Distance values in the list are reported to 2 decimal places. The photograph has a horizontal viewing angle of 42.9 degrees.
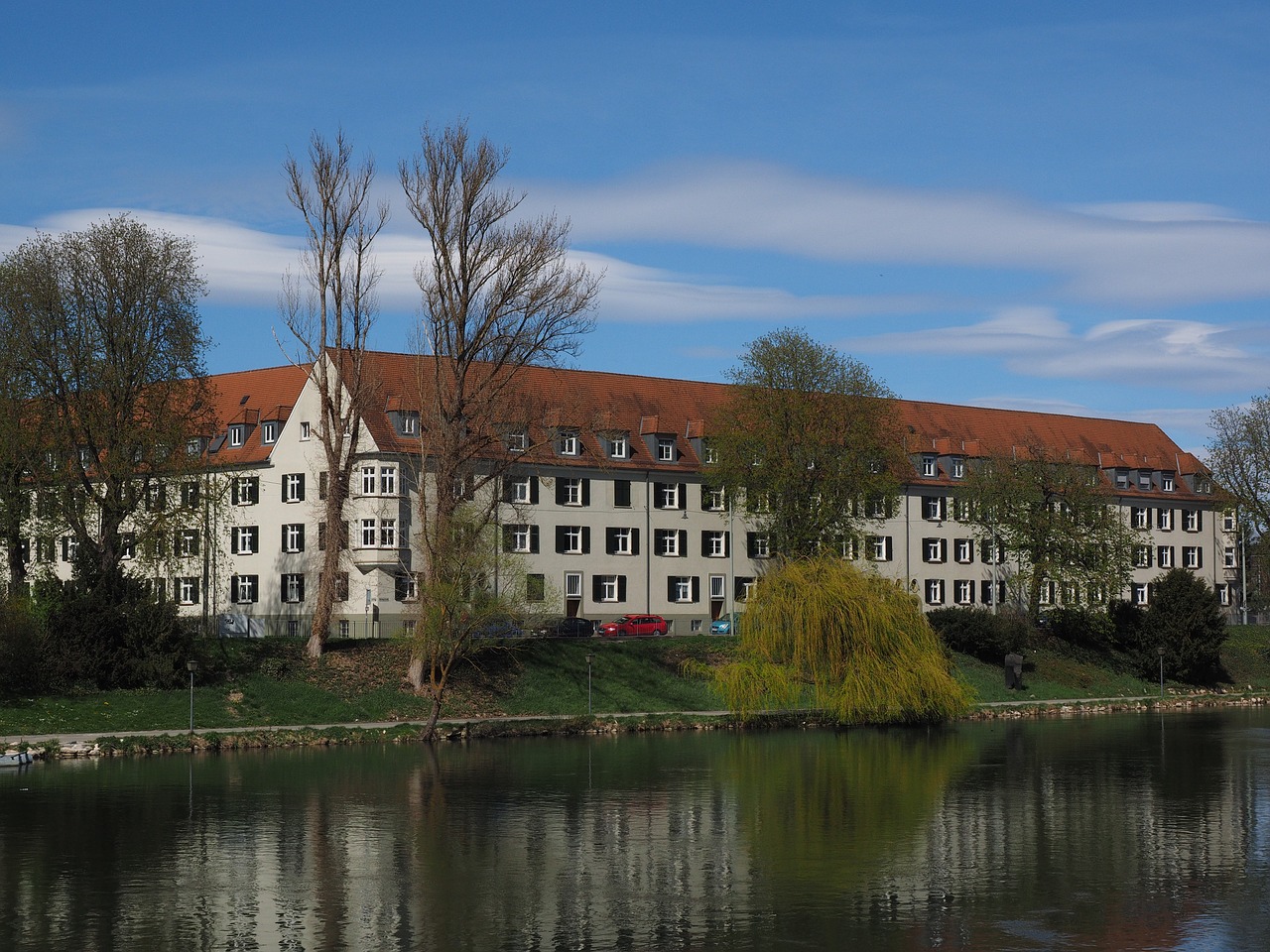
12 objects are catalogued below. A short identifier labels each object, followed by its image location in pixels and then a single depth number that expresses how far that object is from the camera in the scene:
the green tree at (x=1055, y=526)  91.19
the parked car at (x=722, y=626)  91.31
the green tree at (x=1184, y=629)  87.88
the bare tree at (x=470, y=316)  64.62
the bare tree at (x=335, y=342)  65.88
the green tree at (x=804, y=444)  84.00
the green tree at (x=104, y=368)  62.34
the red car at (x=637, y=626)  89.44
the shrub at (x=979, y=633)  83.56
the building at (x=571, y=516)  86.06
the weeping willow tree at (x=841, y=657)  59.06
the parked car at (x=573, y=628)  84.31
